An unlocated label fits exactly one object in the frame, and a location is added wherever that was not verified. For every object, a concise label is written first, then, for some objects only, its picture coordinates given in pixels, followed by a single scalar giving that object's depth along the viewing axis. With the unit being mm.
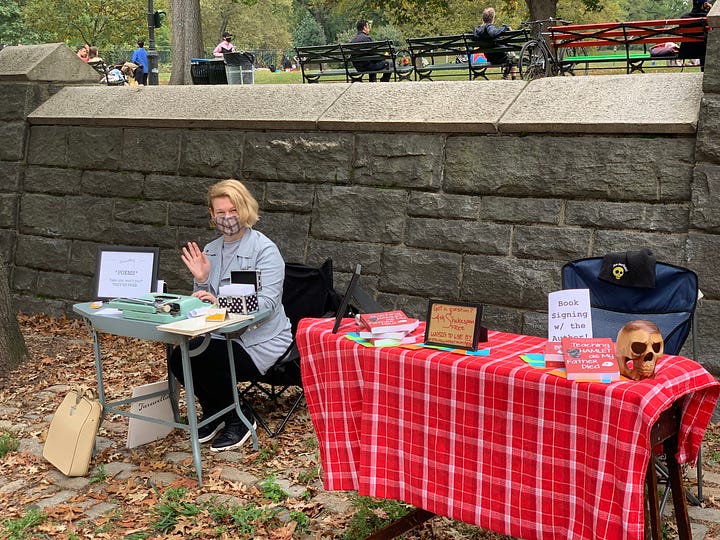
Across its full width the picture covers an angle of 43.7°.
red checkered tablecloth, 2887
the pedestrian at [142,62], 25125
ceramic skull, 2982
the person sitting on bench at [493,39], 10547
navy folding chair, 3893
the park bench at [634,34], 7398
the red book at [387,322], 3520
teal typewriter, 4469
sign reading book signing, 3260
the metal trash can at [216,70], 11812
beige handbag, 4527
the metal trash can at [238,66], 12344
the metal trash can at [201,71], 11742
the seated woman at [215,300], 4871
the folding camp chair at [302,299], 5133
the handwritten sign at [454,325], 3357
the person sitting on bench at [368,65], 11875
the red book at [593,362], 2965
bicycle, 9117
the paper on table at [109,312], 4621
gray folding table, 4395
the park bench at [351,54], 10742
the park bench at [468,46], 10422
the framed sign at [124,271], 5000
